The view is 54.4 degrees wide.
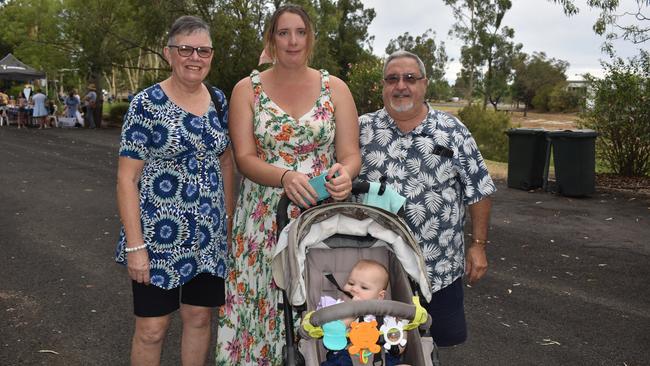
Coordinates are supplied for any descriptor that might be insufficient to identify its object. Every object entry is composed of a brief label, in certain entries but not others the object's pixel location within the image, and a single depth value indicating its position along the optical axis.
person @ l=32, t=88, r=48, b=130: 27.84
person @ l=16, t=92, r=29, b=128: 28.55
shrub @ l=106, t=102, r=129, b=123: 30.70
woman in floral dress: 3.54
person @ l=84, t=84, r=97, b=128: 28.48
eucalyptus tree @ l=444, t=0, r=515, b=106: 49.16
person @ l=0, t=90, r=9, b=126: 29.98
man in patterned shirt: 3.49
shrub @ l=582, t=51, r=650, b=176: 13.81
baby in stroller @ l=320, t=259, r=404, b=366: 2.94
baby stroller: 2.91
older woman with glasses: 3.17
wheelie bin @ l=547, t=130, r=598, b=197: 12.07
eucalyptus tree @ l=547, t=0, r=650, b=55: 14.52
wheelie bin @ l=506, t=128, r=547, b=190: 12.98
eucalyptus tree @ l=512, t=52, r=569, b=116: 72.62
